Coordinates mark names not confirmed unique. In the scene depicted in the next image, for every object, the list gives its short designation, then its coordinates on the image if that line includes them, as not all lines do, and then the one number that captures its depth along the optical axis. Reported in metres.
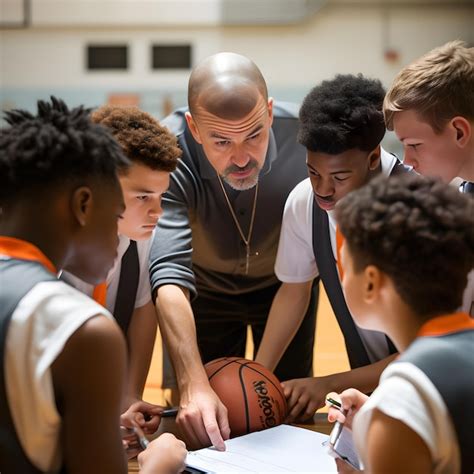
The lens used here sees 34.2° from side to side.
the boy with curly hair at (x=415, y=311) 1.24
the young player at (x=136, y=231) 2.30
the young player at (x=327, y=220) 2.31
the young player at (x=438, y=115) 2.18
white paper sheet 1.83
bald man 2.43
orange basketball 2.13
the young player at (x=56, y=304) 1.31
